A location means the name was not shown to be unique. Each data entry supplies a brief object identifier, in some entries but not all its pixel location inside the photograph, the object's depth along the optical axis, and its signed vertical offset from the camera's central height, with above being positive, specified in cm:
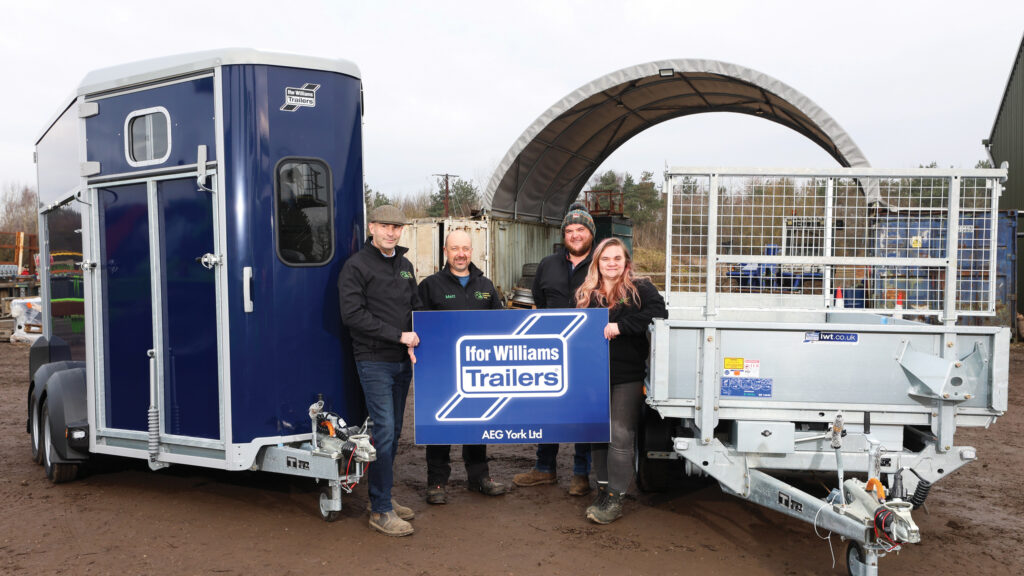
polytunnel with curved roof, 1359 +303
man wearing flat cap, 476 -49
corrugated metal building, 2078 +377
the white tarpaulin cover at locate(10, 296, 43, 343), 1677 -139
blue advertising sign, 494 -83
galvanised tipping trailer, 407 -56
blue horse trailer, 464 +0
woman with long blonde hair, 490 -72
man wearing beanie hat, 547 -13
